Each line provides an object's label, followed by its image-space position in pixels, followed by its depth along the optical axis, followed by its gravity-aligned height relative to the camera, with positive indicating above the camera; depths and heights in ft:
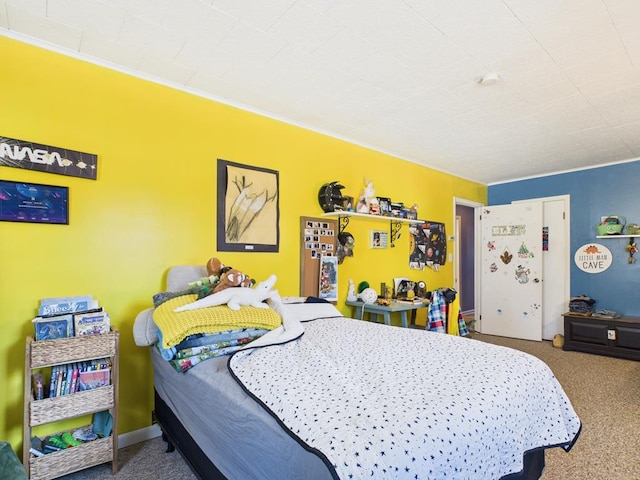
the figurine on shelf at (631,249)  13.56 -0.06
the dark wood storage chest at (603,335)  12.57 -3.37
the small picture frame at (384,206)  11.73 +1.38
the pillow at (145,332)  5.95 -1.53
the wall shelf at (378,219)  10.48 +0.93
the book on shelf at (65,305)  5.79 -1.07
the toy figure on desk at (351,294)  11.01 -1.57
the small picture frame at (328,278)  10.32 -1.00
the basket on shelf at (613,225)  13.80 +0.91
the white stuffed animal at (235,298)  5.66 -0.93
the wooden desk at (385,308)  10.25 -1.90
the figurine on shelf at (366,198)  11.05 +1.57
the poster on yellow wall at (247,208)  8.45 +0.95
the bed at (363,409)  2.91 -1.67
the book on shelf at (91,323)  5.76 -1.36
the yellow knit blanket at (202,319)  4.95 -1.17
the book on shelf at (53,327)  5.47 -1.36
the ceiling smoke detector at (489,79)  7.29 +3.64
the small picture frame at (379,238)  12.09 +0.26
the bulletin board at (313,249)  10.02 -0.11
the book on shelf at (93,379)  5.76 -2.31
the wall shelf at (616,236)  13.48 +0.46
